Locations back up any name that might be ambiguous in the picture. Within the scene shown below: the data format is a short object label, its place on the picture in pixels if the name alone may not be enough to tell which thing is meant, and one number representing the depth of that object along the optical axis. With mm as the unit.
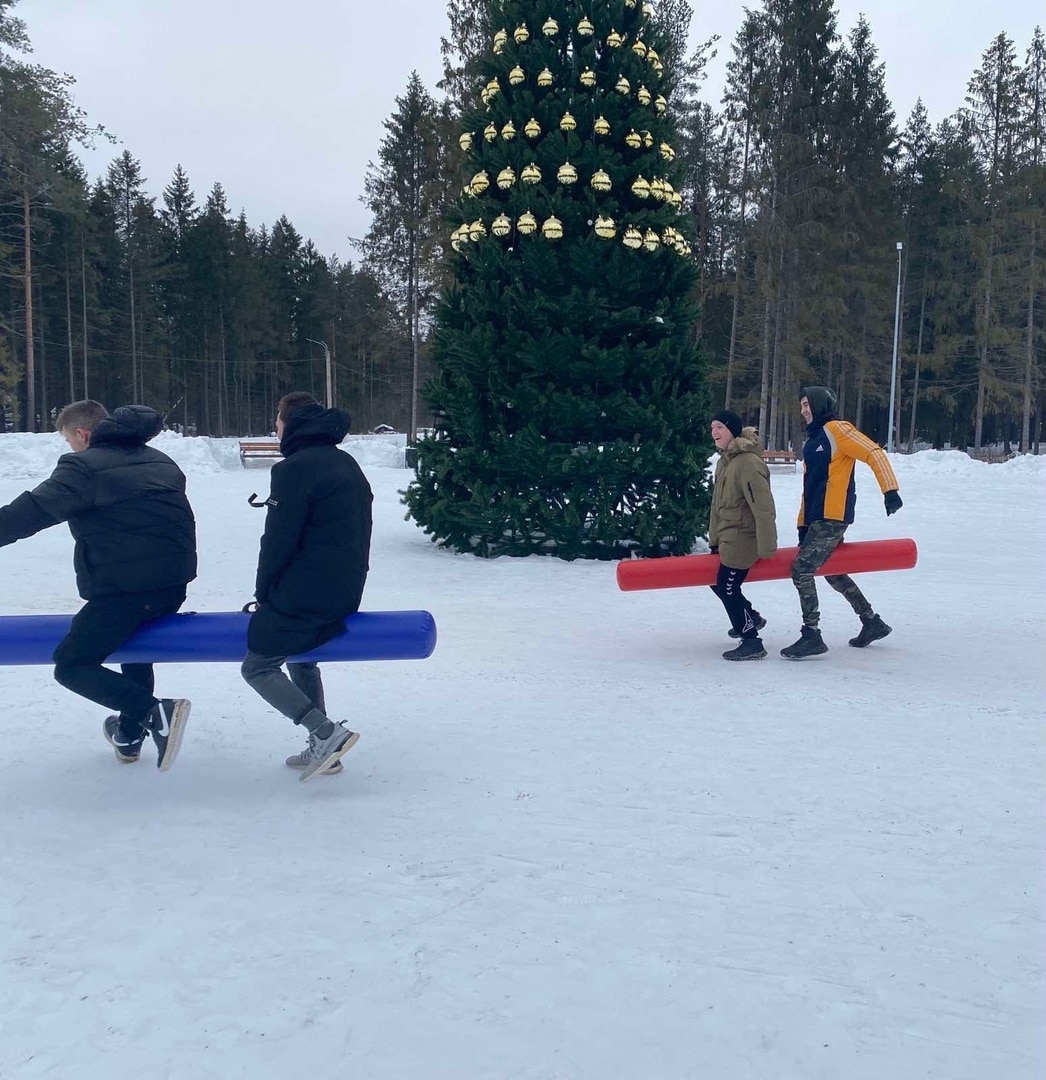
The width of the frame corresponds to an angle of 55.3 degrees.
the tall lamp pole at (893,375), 35594
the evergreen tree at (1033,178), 41438
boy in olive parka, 7176
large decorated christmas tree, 11625
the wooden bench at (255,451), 28844
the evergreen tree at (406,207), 39469
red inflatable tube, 7434
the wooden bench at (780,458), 29359
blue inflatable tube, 4672
